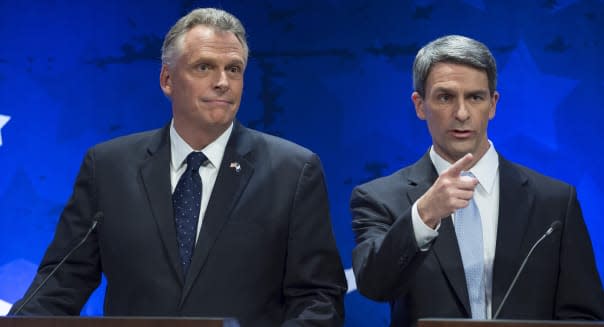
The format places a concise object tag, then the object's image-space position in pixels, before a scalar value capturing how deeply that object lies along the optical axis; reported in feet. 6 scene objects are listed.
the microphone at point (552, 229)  17.99
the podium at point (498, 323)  13.56
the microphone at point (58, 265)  18.70
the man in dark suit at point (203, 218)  19.22
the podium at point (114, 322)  14.16
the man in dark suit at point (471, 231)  19.15
